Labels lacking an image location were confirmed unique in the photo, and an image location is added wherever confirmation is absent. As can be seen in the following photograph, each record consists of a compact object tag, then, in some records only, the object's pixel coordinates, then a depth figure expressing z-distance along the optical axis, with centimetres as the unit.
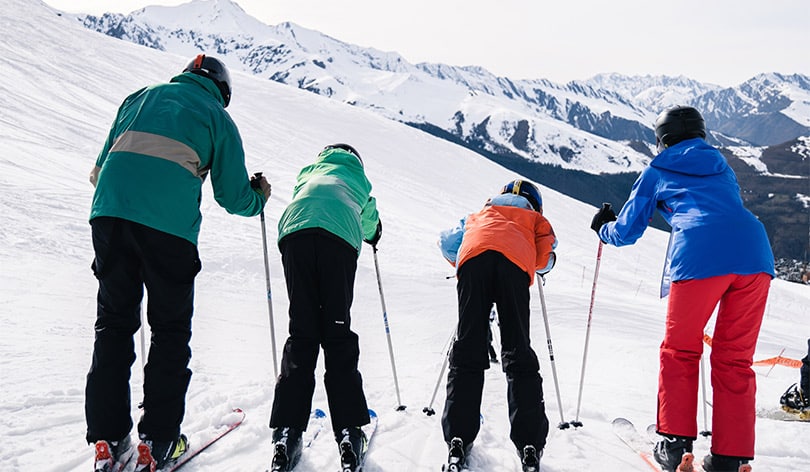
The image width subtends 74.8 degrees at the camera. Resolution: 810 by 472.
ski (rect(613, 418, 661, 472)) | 341
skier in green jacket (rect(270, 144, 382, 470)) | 303
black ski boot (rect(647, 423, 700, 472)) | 313
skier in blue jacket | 306
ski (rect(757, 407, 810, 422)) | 428
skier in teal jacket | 275
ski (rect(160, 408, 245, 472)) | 296
